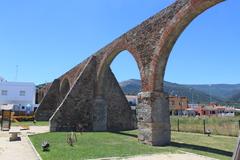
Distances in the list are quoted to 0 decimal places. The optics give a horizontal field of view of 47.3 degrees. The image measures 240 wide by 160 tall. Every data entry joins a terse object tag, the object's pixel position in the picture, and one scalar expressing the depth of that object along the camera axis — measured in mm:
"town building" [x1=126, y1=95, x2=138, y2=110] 61138
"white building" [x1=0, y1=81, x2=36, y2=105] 46625
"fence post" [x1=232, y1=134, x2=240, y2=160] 2227
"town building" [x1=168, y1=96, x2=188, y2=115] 69050
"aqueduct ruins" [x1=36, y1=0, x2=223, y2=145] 11547
